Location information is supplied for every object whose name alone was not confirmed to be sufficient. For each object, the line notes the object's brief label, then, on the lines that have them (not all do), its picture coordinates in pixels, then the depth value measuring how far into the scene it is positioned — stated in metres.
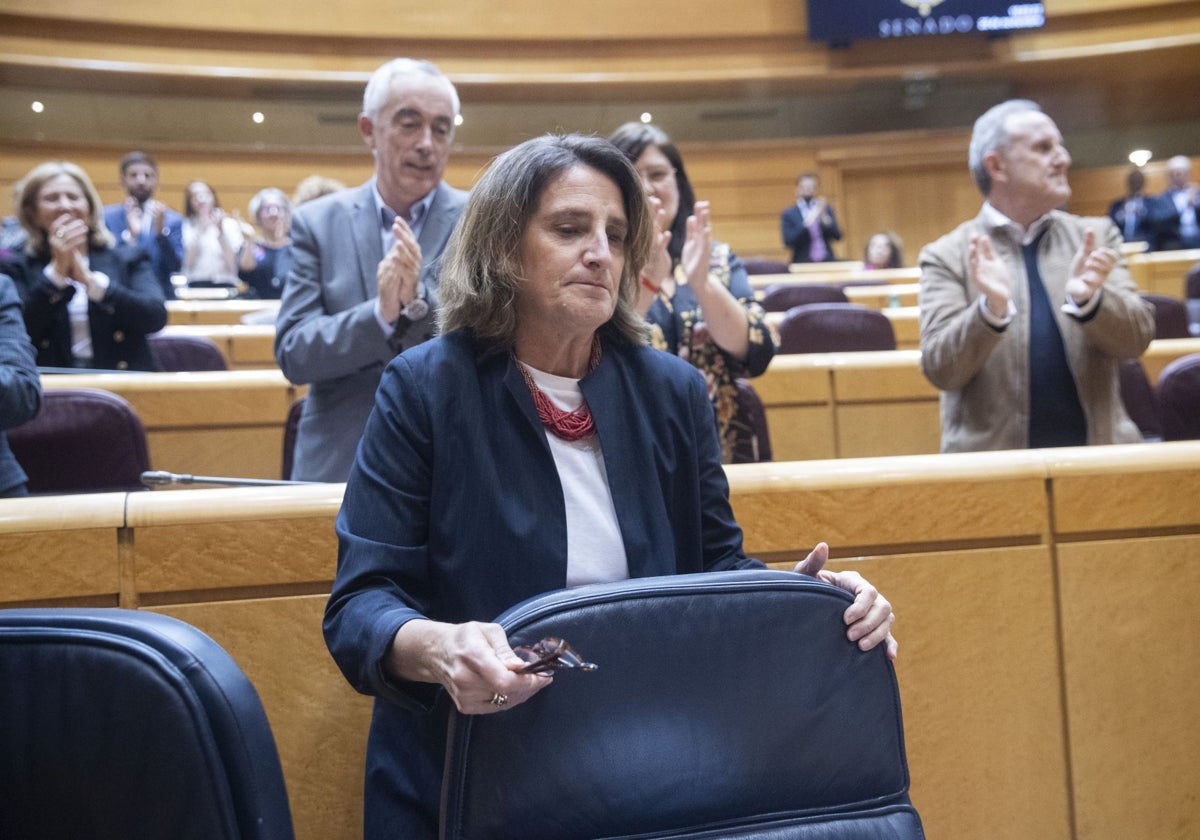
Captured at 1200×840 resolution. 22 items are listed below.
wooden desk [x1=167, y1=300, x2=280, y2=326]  4.73
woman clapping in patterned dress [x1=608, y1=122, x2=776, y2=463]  1.97
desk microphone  1.44
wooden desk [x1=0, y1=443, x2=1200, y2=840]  1.29
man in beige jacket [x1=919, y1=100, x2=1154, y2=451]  2.05
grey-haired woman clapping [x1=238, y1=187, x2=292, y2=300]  5.50
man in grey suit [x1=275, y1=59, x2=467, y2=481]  1.84
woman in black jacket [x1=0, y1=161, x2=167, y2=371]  2.66
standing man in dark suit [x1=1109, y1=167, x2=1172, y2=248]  8.16
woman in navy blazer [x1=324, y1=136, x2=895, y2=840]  1.00
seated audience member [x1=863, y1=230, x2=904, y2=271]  7.69
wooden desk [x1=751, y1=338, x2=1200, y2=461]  2.83
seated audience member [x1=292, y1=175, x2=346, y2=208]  4.01
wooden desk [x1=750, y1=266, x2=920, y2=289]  6.07
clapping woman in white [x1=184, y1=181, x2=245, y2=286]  5.75
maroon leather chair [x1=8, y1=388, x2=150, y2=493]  2.08
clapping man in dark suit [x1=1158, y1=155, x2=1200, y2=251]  8.11
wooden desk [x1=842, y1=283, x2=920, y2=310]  5.27
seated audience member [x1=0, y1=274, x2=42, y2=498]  1.72
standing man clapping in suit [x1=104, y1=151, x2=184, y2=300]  5.53
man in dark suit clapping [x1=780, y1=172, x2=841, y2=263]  8.48
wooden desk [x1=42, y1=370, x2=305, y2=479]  2.53
